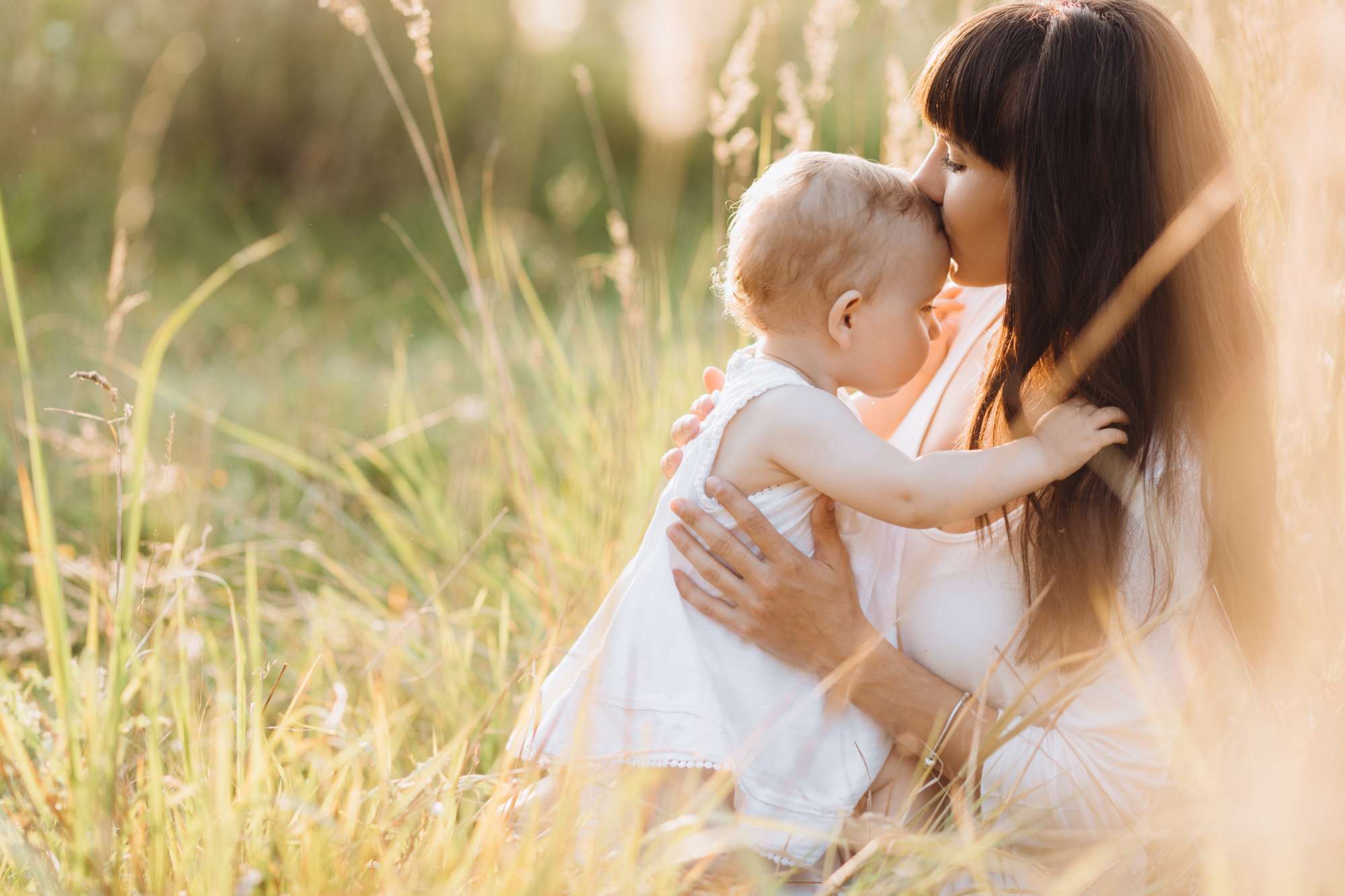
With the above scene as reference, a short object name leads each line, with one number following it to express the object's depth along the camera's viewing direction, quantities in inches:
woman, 77.7
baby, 78.1
